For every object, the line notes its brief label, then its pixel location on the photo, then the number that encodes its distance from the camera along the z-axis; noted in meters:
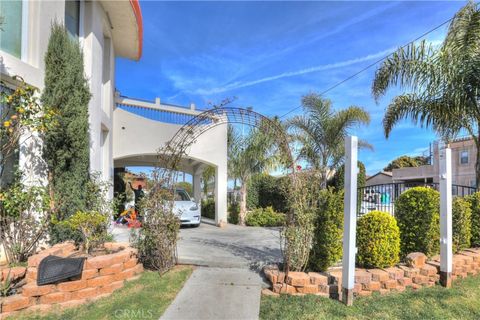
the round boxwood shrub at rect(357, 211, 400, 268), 4.77
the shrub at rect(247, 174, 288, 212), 14.55
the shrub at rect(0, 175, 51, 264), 4.78
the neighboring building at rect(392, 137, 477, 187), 26.16
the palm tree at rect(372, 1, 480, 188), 6.21
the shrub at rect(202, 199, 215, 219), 16.25
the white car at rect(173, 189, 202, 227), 10.91
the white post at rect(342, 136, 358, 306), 3.98
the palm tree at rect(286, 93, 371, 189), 10.76
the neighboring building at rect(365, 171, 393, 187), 39.44
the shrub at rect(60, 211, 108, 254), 4.57
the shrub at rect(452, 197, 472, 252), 6.11
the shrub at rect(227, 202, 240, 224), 13.52
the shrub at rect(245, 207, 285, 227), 12.63
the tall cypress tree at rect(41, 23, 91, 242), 5.53
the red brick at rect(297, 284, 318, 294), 4.25
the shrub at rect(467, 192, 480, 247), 6.61
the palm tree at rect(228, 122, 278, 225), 13.14
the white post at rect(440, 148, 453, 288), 4.96
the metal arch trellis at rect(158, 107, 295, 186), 5.16
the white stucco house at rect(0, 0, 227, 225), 5.37
